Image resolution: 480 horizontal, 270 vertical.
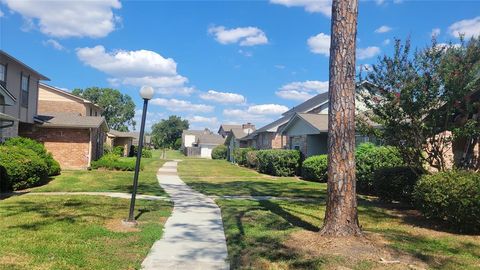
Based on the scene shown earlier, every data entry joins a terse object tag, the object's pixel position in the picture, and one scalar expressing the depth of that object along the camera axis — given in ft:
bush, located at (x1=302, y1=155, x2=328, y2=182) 70.97
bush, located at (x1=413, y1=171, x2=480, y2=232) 26.37
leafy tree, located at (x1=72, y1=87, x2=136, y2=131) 325.83
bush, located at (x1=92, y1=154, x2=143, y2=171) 87.30
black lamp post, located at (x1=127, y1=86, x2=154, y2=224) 30.42
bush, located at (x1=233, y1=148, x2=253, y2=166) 136.42
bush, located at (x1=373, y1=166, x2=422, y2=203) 39.83
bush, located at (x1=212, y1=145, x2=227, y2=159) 201.67
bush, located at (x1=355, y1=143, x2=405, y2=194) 56.39
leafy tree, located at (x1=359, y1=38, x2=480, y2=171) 32.63
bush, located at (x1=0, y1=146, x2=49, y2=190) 47.67
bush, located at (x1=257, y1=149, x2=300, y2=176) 87.97
